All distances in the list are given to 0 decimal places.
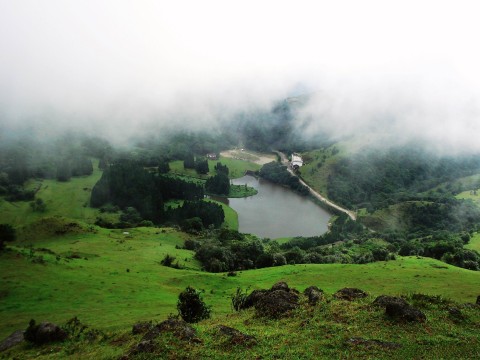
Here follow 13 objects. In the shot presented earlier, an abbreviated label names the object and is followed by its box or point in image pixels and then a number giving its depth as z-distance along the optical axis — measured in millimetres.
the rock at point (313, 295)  39938
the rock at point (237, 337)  31562
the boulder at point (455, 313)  34562
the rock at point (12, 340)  42000
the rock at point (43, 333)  40750
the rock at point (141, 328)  37688
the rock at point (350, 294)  41250
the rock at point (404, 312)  33500
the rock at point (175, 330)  32844
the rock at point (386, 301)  34750
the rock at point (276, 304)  38375
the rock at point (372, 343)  29495
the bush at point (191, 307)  43938
